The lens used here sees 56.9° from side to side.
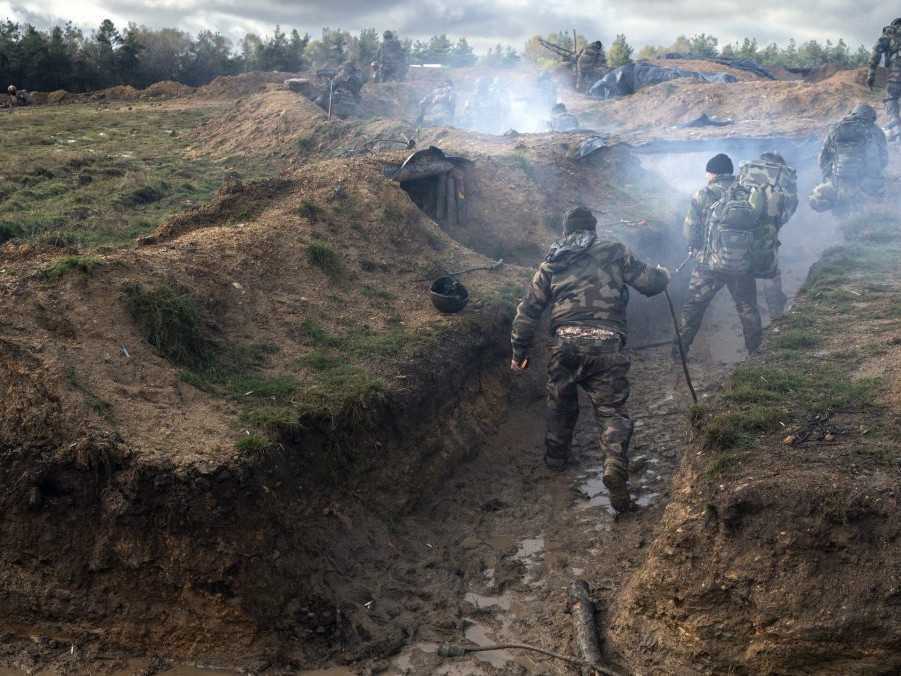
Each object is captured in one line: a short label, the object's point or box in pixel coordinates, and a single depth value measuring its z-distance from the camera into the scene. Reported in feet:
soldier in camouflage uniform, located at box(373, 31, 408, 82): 96.68
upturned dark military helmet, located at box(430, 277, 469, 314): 27.58
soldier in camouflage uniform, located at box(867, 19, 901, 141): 51.52
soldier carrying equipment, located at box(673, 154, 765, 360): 30.71
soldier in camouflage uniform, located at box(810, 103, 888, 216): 41.98
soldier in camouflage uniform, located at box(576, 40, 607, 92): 93.91
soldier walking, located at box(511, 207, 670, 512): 22.57
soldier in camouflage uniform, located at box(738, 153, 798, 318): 31.30
